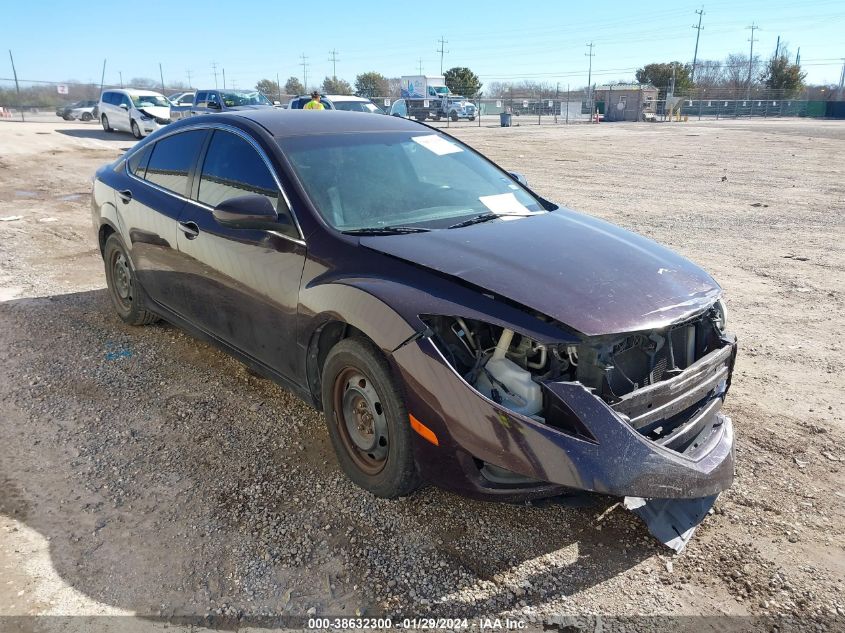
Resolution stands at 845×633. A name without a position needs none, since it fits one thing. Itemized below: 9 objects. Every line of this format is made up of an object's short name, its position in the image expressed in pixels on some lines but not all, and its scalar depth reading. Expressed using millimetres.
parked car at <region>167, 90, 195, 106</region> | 29369
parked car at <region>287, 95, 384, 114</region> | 21967
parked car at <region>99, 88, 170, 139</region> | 22859
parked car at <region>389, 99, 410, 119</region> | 36681
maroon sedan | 2549
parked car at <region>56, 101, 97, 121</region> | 32750
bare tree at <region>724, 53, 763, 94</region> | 79400
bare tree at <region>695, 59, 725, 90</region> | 86125
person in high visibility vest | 16734
